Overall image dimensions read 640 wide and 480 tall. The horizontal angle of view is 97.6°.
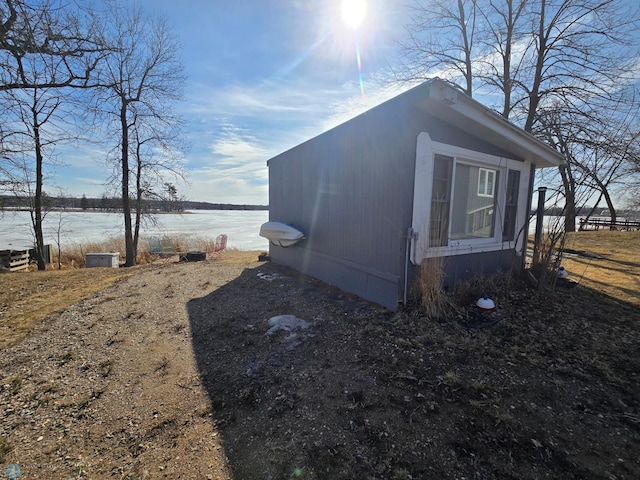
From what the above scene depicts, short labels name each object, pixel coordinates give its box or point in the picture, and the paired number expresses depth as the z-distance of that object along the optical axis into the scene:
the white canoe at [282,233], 5.89
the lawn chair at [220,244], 13.73
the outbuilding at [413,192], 3.78
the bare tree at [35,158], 5.27
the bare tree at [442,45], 10.03
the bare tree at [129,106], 10.42
